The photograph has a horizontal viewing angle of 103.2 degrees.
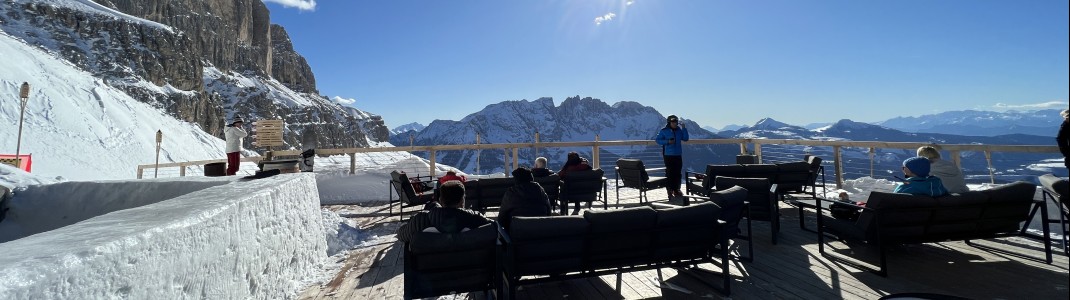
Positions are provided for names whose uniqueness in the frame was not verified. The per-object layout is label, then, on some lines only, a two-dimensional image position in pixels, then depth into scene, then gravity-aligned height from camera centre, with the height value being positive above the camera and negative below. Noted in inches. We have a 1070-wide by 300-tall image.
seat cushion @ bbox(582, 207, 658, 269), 103.5 -22.0
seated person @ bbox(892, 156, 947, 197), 137.3 -13.3
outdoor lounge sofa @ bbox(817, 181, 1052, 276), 123.7 -23.5
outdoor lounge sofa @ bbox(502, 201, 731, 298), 100.4 -23.8
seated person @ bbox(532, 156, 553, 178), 203.9 -10.0
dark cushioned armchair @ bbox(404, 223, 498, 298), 93.4 -25.3
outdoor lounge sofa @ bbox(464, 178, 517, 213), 205.2 -20.5
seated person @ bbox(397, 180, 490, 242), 98.8 -15.6
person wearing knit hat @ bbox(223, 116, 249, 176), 241.8 +8.3
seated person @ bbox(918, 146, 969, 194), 152.9 -12.4
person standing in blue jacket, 254.1 -2.8
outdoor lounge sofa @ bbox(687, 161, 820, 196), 218.5 -15.5
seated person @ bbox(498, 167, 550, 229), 136.2 -16.3
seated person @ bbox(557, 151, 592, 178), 225.9 -8.8
